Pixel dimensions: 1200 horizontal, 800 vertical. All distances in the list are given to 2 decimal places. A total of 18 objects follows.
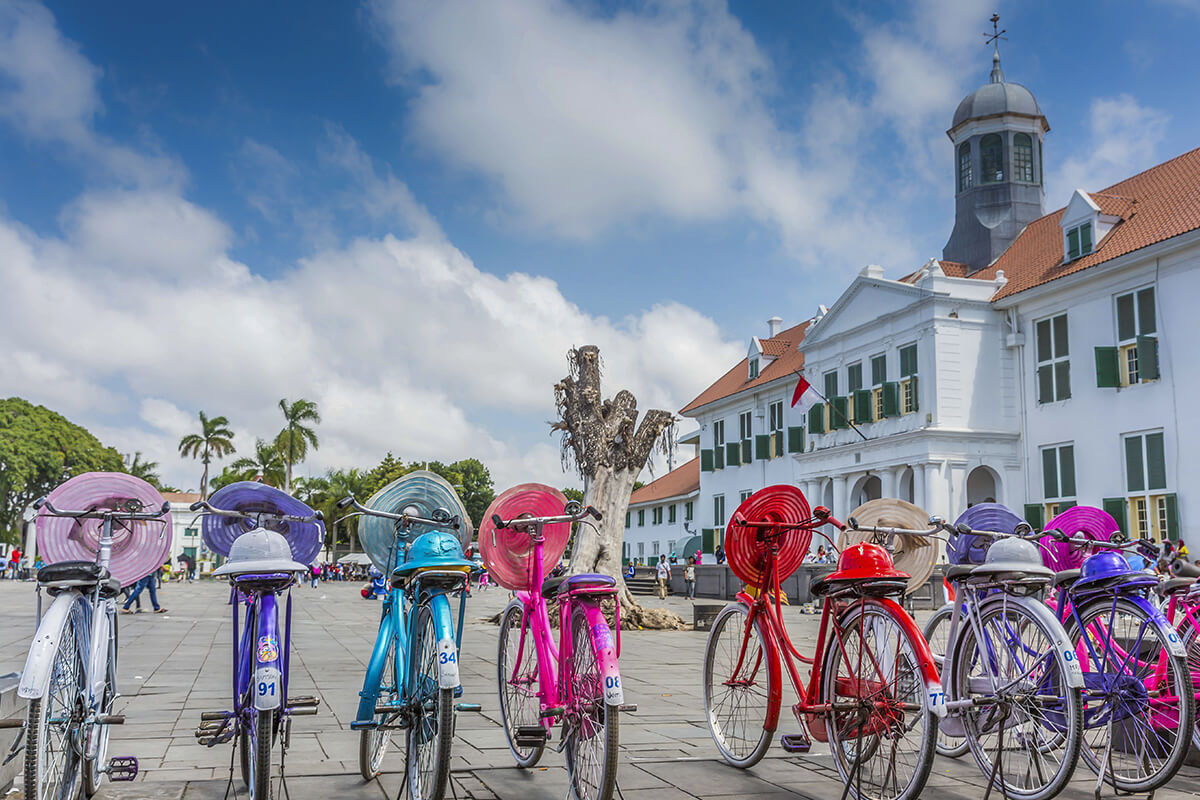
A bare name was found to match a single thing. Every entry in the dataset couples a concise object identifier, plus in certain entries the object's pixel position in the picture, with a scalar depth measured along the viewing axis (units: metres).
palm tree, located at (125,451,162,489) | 95.56
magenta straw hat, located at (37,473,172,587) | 5.20
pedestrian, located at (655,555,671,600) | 33.34
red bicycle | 4.64
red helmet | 4.81
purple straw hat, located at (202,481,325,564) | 5.14
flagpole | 32.28
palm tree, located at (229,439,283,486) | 75.75
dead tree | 18.38
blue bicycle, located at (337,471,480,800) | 4.23
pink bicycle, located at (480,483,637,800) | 4.45
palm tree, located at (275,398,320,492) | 72.81
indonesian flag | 32.00
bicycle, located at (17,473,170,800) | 4.06
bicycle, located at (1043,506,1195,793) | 4.77
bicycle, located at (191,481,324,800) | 4.10
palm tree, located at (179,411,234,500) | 83.00
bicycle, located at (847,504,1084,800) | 4.49
